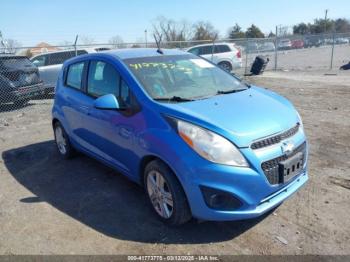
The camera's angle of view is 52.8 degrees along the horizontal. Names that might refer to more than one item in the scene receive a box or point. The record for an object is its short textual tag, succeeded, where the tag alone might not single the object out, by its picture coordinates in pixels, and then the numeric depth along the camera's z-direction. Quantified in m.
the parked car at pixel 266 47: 25.02
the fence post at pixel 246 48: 21.21
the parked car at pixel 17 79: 10.72
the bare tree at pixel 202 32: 53.00
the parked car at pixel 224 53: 17.67
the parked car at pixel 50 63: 13.05
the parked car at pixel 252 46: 21.80
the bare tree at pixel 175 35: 41.77
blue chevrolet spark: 3.07
